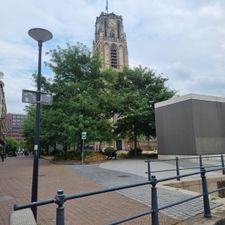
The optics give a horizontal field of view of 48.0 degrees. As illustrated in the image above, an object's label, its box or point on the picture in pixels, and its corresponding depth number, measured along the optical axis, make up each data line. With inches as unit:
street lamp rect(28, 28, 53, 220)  212.2
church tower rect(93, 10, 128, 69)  3102.9
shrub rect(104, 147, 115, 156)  1138.2
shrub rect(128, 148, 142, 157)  1215.6
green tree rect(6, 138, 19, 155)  3183.6
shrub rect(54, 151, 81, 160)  933.6
